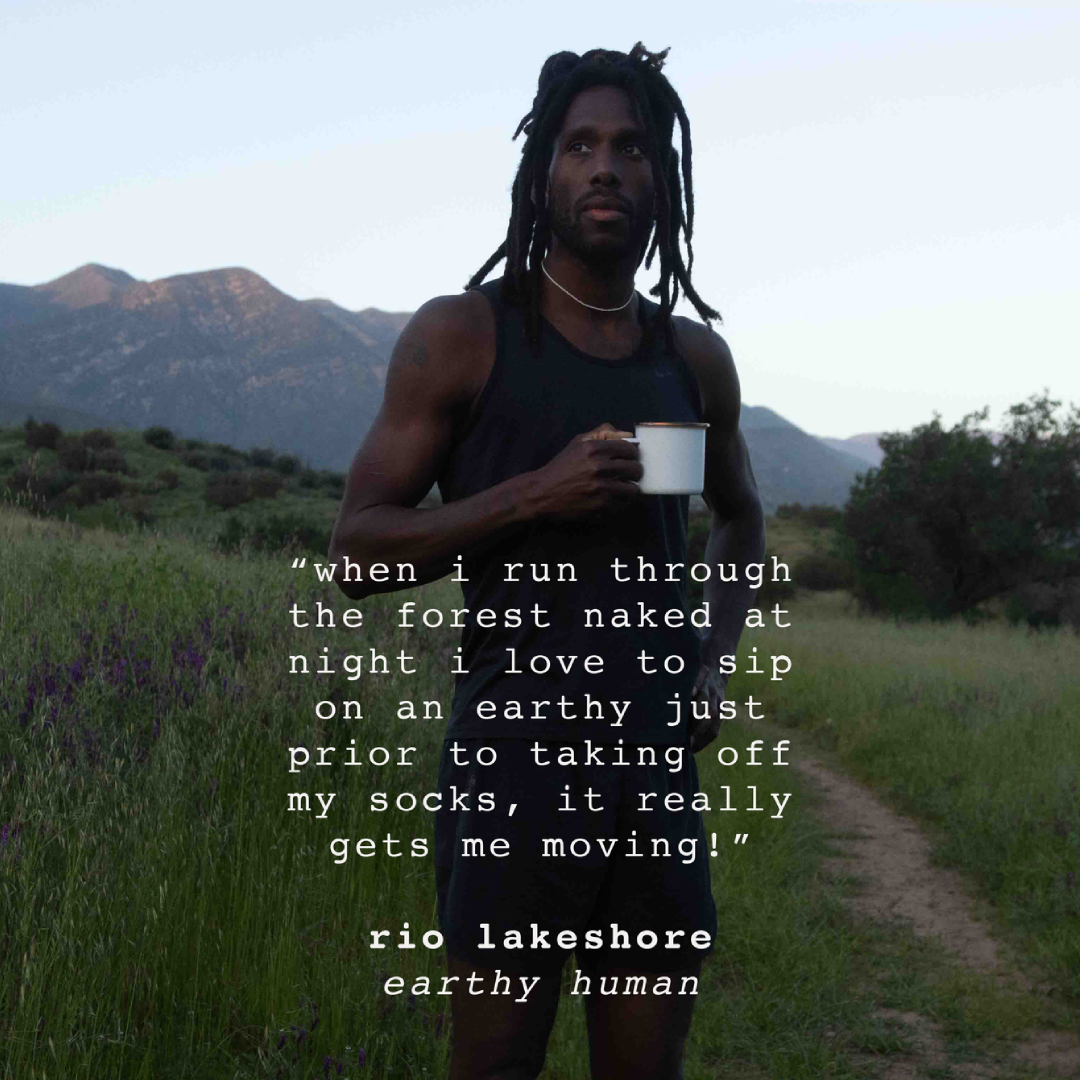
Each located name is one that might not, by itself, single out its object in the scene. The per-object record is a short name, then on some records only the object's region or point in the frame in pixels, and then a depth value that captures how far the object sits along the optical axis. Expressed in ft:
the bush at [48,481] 81.05
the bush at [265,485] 99.09
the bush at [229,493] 94.02
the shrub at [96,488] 86.84
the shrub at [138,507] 78.81
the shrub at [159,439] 122.11
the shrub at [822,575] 115.34
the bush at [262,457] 123.65
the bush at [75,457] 99.30
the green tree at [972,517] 90.99
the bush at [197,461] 112.98
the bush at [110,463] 101.40
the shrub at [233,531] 57.06
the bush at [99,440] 109.09
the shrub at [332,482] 112.57
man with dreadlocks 6.98
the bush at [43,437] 105.70
